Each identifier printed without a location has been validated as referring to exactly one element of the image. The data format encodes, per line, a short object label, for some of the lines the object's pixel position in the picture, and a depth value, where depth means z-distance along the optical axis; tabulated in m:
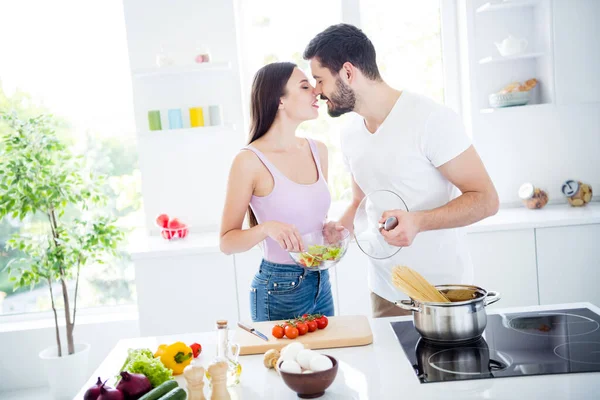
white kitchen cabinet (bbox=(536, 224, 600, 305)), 3.25
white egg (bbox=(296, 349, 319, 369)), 1.36
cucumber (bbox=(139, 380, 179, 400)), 1.27
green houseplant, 3.31
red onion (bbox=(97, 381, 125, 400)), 1.25
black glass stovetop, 1.41
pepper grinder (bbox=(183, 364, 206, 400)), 1.29
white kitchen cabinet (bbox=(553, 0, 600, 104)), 3.45
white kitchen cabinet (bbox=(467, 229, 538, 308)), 3.28
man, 2.00
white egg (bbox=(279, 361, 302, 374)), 1.34
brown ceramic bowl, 1.31
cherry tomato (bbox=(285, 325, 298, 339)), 1.70
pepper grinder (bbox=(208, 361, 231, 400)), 1.30
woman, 2.14
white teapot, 3.55
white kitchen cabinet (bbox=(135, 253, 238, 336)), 3.30
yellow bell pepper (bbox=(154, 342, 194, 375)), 1.55
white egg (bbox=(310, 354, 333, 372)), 1.33
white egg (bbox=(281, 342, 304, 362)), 1.41
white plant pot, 3.41
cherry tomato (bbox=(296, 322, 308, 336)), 1.72
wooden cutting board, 1.66
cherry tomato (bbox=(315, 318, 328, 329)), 1.76
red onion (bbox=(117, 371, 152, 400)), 1.30
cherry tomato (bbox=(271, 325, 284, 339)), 1.70
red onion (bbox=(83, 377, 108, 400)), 1.28
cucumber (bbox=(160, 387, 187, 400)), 1.25
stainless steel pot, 1.54
